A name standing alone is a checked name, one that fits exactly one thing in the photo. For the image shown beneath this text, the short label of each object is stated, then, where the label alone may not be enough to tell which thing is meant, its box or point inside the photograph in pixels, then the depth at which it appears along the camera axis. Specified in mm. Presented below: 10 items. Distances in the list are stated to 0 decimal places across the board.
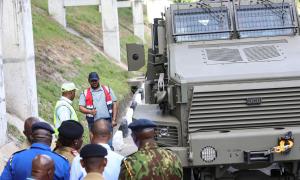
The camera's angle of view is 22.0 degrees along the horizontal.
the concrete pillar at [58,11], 35125
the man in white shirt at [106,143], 6602
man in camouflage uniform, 6285
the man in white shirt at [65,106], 10031
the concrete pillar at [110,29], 34875
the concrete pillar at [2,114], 13969
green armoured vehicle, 9156
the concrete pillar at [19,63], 16453
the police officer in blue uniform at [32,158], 6492
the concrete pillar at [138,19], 45469
